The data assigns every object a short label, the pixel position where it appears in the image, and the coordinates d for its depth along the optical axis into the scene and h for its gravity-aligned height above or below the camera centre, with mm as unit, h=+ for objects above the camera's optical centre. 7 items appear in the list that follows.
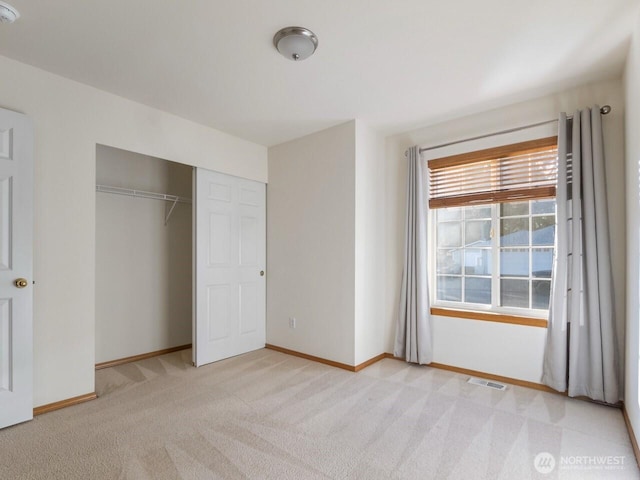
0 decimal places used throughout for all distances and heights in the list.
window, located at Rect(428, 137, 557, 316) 2988 +147
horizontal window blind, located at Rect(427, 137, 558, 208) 2914 +618
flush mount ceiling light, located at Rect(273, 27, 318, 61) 2083 +1228
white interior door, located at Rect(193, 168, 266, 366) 3576 -257
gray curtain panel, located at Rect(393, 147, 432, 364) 3469 -323
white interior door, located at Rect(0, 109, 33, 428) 2270 -166
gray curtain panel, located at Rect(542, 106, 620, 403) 2541 -252
